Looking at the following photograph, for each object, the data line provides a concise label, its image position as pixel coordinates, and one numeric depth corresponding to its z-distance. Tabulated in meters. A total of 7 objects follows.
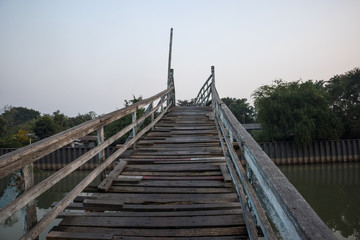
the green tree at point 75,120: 52.64
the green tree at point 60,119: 35.66
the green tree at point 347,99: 22.37
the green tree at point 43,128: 29.00
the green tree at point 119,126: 19.47
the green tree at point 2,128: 36.92
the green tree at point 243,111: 55.44
